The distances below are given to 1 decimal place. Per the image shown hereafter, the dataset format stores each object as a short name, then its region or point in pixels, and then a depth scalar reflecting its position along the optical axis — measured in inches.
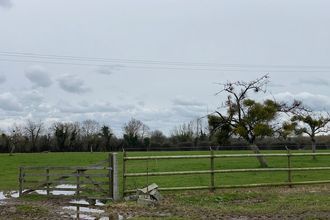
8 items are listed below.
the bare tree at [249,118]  1224.8
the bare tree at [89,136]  3875.5
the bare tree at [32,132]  4104.3
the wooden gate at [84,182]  648.4
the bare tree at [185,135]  4022.6
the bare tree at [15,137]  3478.3
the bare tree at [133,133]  3996.8
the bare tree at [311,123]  1579.7
